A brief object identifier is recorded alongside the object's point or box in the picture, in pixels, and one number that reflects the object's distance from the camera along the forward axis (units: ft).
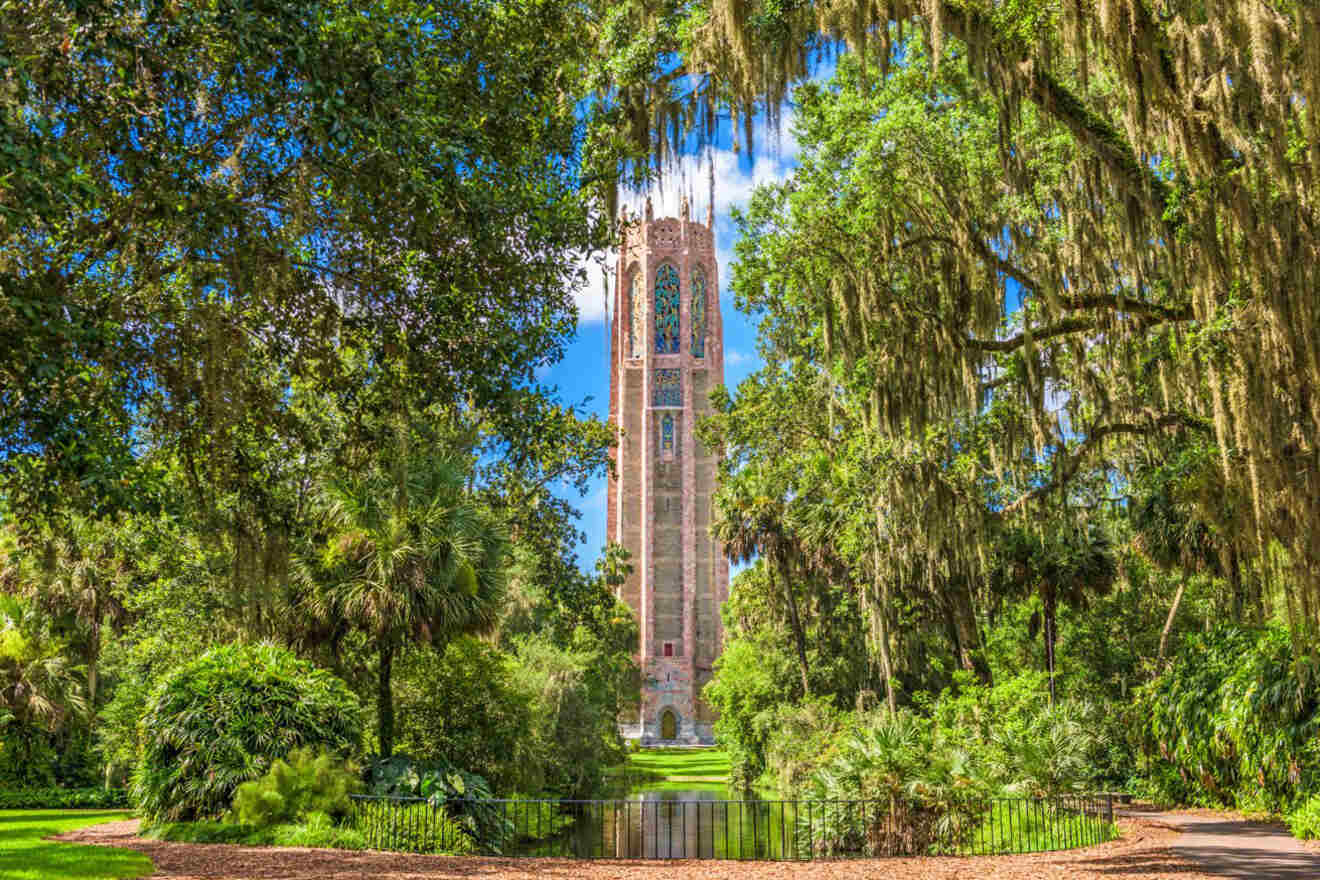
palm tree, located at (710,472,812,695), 102.12
